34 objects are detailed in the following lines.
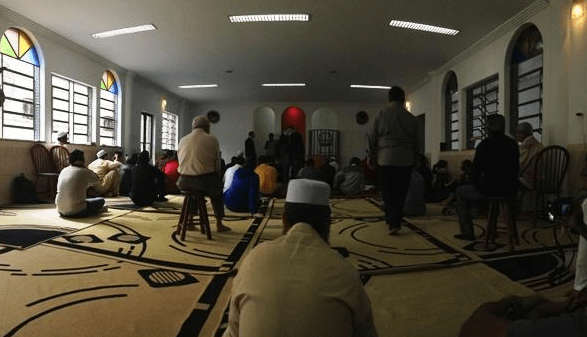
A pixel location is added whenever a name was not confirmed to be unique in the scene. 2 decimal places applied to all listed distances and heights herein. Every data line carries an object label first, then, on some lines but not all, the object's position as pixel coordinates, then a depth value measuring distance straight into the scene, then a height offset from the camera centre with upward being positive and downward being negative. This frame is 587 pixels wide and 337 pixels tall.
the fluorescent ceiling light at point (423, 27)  6.34 +2.36
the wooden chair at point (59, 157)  7.03 +0.04
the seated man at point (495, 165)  3.31 -0.01
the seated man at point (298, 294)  0.86 -0.31
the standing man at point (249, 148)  11.31 +0.40
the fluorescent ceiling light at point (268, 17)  6.10 +2.37
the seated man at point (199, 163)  3.83 -0.02
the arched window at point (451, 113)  9.02 +1.25
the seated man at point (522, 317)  0.98 -0.54
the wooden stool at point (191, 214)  3.74 -0.55
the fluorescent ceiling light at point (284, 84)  11.22 +2.32
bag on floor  6.33 -0.55
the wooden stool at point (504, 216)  3.30 -0.48
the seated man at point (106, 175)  7.35 -0.31
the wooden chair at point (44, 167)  6.69 -0.15
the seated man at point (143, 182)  5.90 -0.35
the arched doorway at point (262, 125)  15.79 +1.55
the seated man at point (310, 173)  5.43 -0.17
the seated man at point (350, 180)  7.92 -0.39
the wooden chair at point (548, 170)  4.60 -0.08
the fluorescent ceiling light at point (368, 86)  11.17 +2.29
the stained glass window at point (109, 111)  9.11 +1.22
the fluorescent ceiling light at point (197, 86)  11.43 +2.30
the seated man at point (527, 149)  4.79 +0.20
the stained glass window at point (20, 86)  6.20 +1.27
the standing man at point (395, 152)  3.92 +0.11
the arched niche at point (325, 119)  15.64 +1.81
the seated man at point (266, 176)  6.61 -0.26
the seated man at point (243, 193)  5.23 -0.45
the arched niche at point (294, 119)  14.73 +1.69
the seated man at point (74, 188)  4.62 -0.35
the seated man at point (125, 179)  7.27 -0.37
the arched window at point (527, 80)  5.88 +1.40
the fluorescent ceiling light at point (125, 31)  6.63 +2.35
